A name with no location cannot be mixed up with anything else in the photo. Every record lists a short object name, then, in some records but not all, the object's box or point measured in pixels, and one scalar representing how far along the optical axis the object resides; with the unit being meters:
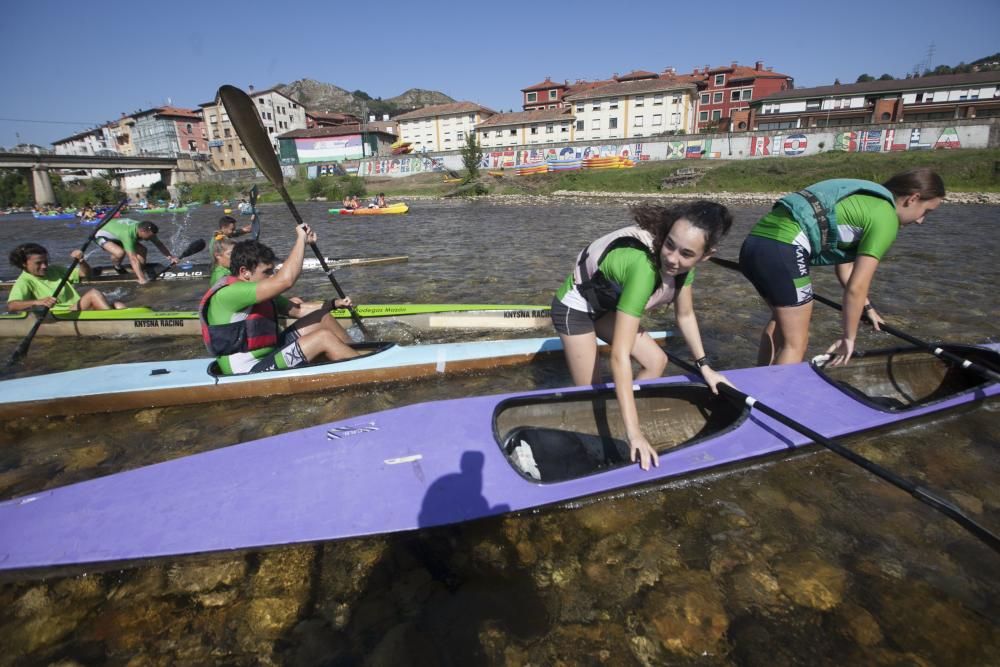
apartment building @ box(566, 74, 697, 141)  49.97
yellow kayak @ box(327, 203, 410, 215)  26.70
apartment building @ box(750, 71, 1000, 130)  40.03
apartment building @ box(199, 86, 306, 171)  70.12
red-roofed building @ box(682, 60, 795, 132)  53.00
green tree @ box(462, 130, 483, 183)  42.72
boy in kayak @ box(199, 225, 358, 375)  4.22
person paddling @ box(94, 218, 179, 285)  9.80
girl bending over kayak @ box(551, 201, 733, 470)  2.64
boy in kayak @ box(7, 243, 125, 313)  6.91
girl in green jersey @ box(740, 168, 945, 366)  3.39
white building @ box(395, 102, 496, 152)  62.06
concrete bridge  46.09
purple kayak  2.76
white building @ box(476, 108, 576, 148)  53.56
